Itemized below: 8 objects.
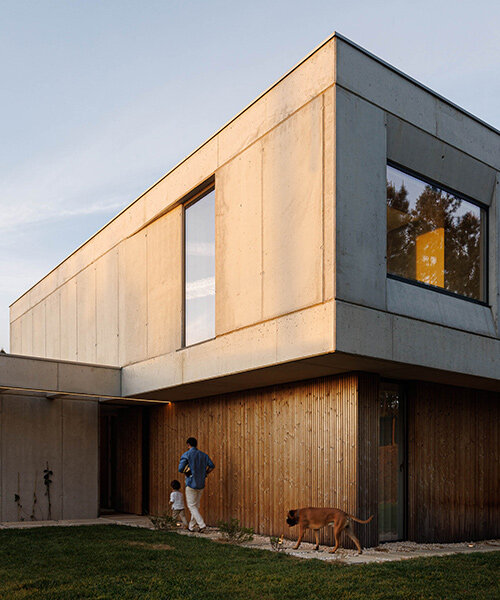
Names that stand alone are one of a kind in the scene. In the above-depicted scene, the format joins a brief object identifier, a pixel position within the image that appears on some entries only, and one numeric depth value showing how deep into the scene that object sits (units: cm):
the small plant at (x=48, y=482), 1359
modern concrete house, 946
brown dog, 903
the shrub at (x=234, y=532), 1004
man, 1184
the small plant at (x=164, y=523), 1173
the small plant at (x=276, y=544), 912
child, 1248
